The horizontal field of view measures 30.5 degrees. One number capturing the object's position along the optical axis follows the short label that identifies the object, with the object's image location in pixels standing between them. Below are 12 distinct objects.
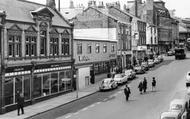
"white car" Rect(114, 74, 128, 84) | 46.37
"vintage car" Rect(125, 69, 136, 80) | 51.01
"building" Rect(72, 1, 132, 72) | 65.81
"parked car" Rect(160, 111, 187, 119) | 19.33
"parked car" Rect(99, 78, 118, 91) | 41.94
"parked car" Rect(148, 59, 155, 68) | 67.72
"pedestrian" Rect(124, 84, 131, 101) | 33.69
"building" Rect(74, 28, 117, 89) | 46.54
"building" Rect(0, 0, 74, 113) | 31.14
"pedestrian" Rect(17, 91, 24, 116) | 29.14
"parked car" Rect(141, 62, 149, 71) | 62.34
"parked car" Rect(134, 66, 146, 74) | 58.56
